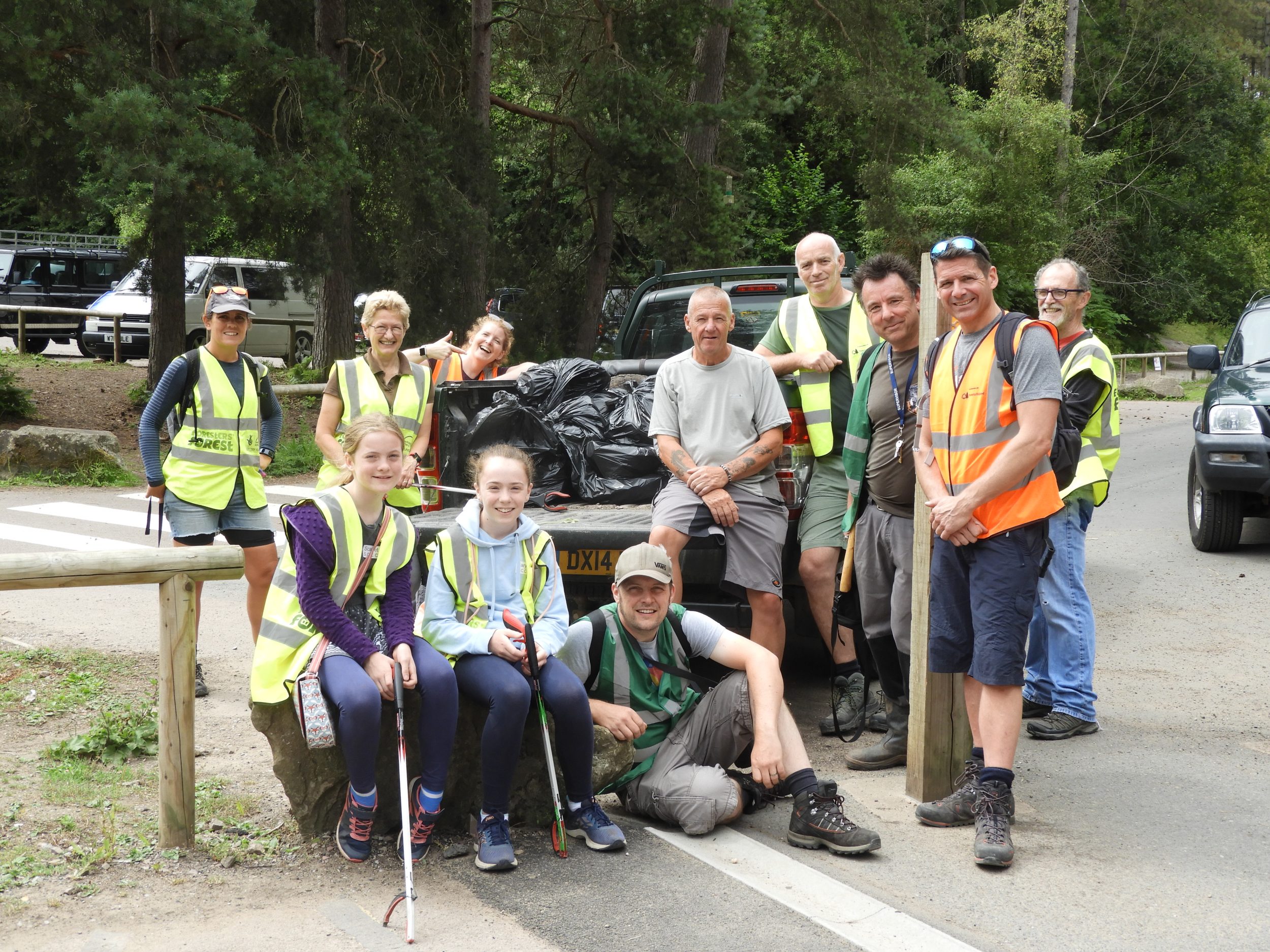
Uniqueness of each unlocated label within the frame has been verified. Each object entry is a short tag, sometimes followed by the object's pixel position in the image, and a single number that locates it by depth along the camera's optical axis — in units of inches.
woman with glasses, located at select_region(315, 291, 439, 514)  233.9
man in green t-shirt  226.8
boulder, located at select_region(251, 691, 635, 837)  165.8
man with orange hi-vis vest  167.9
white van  939.3
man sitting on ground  171.2
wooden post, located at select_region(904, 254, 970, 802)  188.1
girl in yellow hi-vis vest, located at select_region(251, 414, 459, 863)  161.3
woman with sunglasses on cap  239.8
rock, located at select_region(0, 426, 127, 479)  533.3
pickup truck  218.4
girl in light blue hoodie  165.8
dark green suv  367.6
